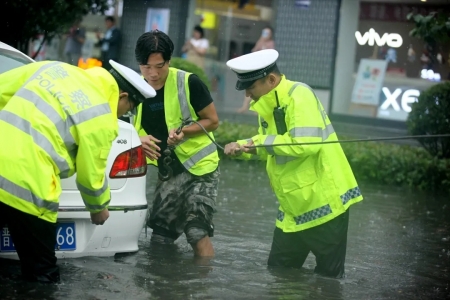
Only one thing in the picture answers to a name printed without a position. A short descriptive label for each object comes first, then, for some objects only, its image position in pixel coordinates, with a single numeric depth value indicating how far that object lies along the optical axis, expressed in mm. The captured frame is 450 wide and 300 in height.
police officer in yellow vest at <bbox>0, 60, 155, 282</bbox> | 10312
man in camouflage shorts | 13867
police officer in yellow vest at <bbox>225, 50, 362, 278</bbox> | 12406
